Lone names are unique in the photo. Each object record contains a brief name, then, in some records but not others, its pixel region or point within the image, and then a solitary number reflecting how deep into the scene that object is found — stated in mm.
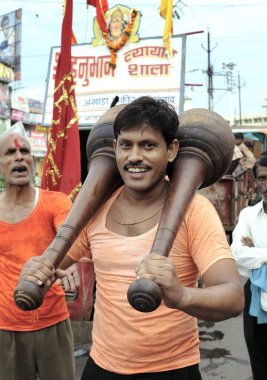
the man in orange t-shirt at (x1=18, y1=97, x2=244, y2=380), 1608
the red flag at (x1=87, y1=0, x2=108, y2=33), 8625
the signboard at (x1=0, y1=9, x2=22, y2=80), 31906
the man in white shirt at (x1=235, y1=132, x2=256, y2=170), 10133
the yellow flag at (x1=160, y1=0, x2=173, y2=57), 8117
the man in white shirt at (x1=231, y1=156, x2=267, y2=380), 3012
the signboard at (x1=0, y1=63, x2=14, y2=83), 20984
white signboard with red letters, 7961
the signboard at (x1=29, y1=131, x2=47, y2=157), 27288
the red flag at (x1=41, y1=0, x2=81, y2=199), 4426
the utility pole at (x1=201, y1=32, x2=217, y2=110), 45812
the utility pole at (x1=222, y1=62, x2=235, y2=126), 54100
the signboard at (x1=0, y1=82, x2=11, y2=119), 21375
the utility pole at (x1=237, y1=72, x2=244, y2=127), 61469
